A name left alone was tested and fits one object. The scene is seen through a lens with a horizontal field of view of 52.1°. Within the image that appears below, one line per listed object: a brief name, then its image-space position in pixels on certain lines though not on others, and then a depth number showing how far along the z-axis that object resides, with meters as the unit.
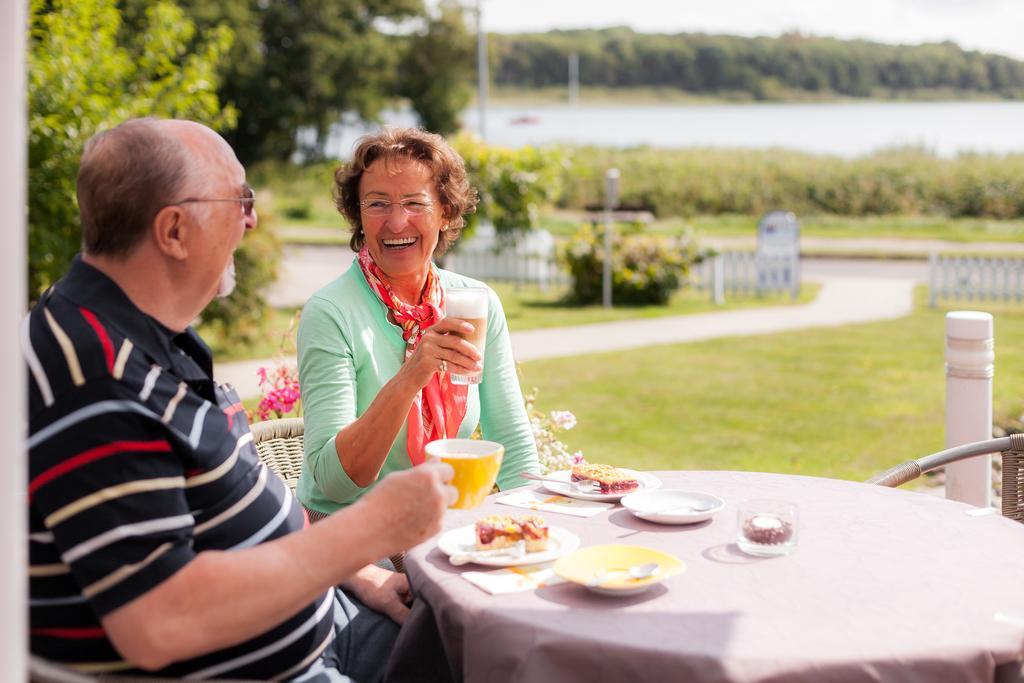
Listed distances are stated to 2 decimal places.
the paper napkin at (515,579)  1.91
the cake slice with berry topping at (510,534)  2.06
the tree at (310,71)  33.69
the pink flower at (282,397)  4.47
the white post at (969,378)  4.28
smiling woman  2.64
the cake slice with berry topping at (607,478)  2.47
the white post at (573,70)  52.79
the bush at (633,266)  14.39
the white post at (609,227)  13.48
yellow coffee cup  1.90
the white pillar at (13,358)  1.26
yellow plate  1.83
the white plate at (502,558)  2.01
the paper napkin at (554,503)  2.39
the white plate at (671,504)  2.25
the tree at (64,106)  7.72
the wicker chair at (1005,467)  2.97
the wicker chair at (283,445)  3.27
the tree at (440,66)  37.16
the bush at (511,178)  13.87
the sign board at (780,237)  15.29
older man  1.50
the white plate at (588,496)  2.45
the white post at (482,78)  25.22
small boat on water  32.36
